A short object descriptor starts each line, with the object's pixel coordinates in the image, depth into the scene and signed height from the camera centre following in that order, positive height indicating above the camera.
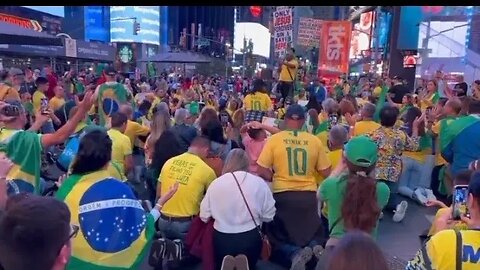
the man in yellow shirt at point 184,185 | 5.38 -1.34
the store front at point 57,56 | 28.51 -0.67
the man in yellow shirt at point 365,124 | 7.51 -0.94
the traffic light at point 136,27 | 58.03 +2.17
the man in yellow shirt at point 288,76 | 15.14 -0.64
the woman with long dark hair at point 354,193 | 3.48 -0.93
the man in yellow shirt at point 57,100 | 10.65 -1.11
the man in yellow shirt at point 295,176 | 5.54 -1.26
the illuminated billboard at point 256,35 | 92.00 +2.81
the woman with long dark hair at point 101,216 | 3.31 -1.04
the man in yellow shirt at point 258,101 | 11.27 -1.02
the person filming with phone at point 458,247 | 2.56 -0.88
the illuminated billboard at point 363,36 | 64.56 +2.48
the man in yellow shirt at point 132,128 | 8.00 -1.21
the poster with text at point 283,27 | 16.09 +0.76
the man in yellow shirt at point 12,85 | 9.28 -0.77
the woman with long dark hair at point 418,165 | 8.23 -1.65
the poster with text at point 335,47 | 15.48 +0.22
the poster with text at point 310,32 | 20.61 +0.81
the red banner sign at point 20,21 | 25.76 +1.11
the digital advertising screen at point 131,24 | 62.59 +2.65
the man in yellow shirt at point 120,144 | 6.35 -1.13
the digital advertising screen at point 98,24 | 56.69 +2.32
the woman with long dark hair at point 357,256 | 2.01 -0.74
